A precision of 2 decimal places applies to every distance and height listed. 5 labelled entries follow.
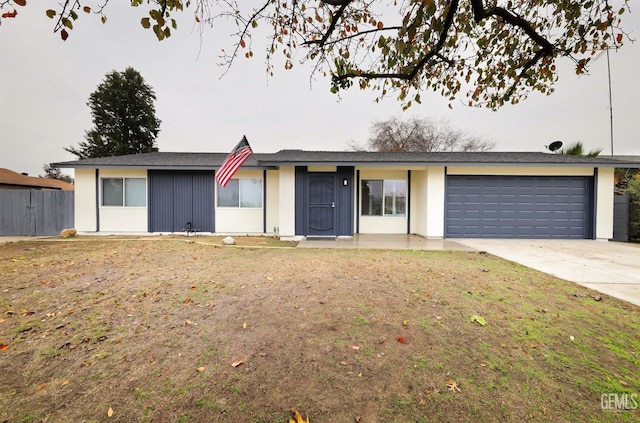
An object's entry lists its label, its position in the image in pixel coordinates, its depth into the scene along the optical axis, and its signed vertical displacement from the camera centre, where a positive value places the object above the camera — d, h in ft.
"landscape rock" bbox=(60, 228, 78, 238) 31.30 -3.19
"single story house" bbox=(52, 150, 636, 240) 29.71 +1.42
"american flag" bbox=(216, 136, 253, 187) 24.25 +4.41
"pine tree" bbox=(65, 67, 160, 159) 86.53 +31.04
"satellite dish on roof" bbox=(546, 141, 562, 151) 42.66 +10.34
